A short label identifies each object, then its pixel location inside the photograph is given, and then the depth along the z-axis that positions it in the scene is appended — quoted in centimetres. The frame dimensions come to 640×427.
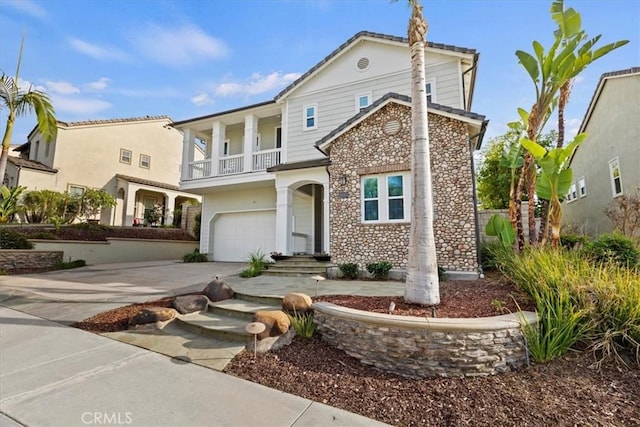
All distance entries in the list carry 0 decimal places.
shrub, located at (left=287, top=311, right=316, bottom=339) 463
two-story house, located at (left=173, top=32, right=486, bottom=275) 870
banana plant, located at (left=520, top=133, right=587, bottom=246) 685
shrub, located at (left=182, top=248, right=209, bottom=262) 1485
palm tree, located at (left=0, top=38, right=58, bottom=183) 1002
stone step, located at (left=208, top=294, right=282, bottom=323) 542
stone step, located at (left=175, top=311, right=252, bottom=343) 459
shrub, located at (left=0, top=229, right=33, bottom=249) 1165
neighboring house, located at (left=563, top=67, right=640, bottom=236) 1204
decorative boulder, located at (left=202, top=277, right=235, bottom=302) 637
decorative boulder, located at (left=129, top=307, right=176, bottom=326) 523
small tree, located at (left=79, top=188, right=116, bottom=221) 1650
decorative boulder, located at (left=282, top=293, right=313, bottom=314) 510
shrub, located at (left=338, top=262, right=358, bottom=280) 923
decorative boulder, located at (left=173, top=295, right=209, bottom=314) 571
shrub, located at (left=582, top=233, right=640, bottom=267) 653
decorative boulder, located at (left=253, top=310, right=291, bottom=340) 443
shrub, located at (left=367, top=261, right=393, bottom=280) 882
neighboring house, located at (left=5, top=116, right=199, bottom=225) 1805
